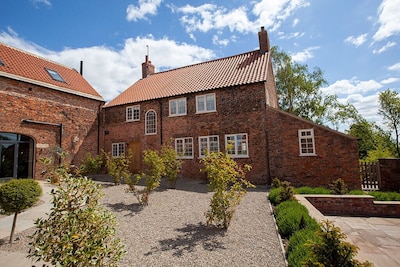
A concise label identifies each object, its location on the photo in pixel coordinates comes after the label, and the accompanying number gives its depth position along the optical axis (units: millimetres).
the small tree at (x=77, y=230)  2545
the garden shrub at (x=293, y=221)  5055
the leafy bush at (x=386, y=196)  8182
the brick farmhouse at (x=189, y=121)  11617
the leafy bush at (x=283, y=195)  7684
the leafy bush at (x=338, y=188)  8895
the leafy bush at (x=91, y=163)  15652
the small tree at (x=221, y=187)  5742
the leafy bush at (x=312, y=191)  8953
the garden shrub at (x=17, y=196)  5141
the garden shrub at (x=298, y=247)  3633
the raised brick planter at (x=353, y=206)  7707
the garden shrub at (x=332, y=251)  2660
